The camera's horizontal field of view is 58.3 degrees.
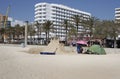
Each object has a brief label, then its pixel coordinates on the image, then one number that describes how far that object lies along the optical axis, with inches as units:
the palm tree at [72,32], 1441.4
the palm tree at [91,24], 1274.0
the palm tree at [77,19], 1364.6
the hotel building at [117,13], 2479.4
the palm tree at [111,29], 1151.7
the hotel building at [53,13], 2517.0
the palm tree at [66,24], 1517.5
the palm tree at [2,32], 1911.4
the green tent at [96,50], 505.5
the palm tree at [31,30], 1708.4
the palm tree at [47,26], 1494.4
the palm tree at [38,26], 1645.8
